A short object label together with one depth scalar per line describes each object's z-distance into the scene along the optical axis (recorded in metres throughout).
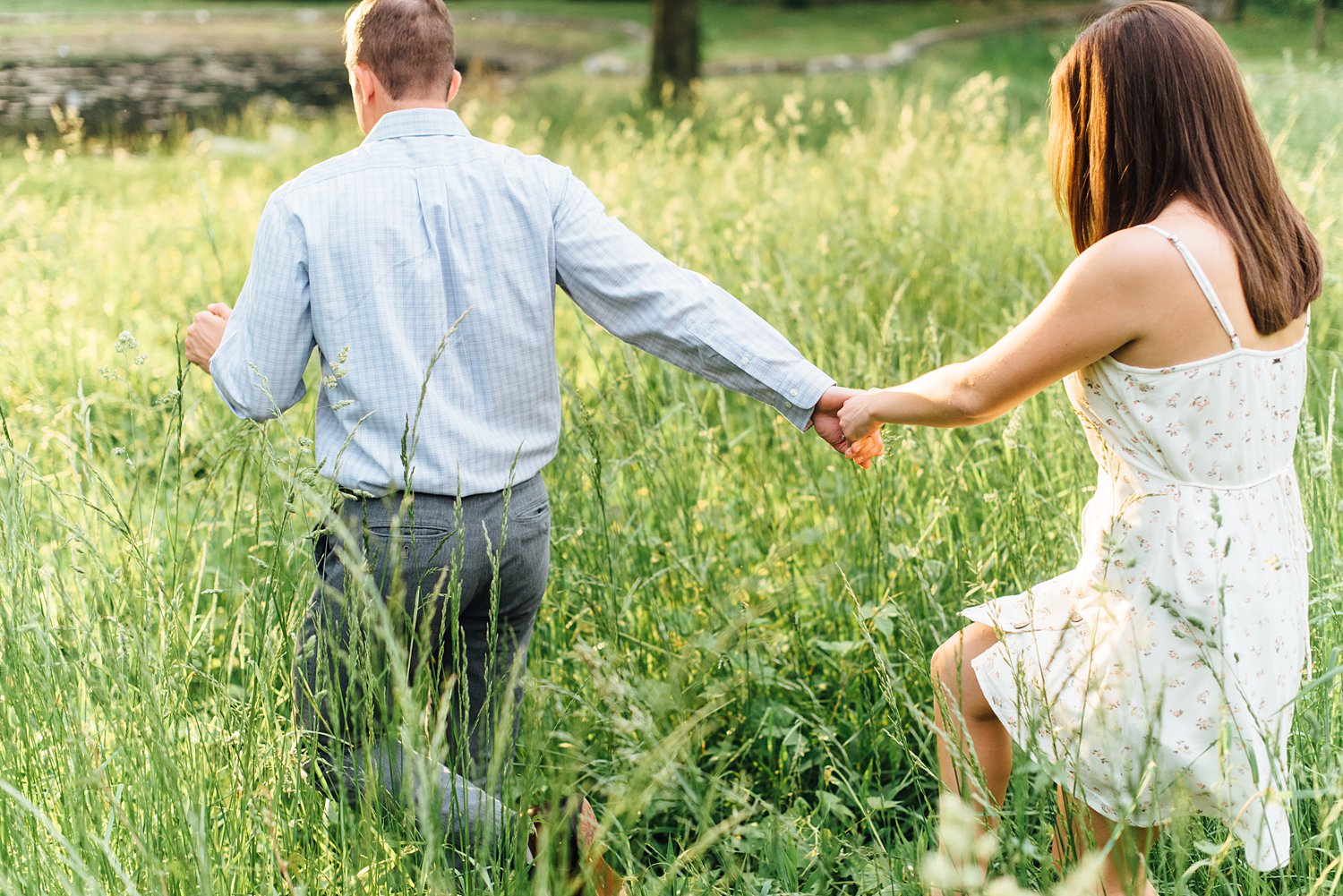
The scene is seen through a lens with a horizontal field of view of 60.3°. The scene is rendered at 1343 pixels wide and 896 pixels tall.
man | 2.23
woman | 1.91
